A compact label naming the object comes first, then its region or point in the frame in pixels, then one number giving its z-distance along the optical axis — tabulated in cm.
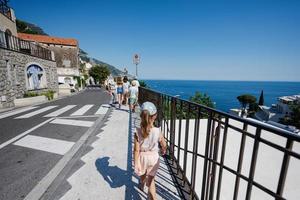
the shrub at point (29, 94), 1339
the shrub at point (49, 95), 1509
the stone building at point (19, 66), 1147
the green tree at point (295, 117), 2895
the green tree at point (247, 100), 5653
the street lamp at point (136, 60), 1008
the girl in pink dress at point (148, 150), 221
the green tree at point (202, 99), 3563
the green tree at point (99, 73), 5722
